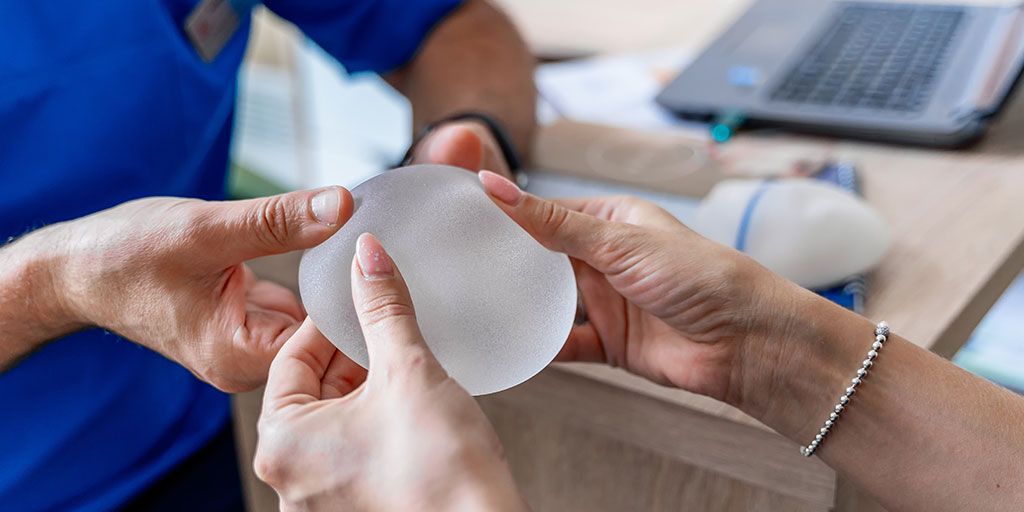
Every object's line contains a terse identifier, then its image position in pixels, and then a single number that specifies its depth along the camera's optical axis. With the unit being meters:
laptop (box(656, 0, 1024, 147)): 1.09
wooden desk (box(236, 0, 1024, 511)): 0.67
